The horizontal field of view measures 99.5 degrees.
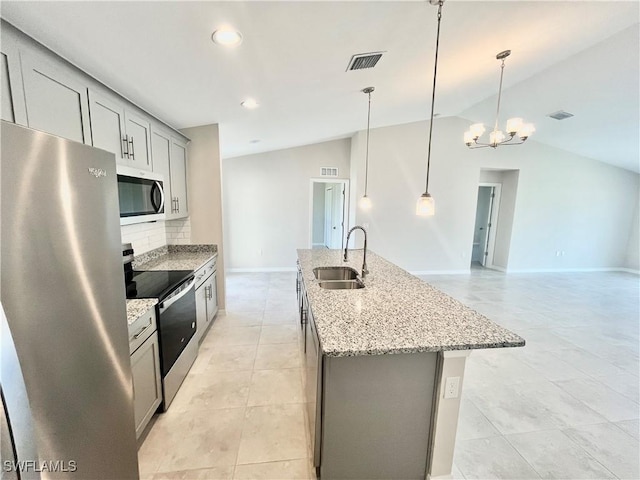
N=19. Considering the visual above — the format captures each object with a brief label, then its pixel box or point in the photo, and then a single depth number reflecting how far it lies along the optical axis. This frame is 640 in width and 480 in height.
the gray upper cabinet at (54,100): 1.28
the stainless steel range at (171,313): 1.93
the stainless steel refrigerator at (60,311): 0.68
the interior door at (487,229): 6.91
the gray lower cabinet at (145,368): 1.59
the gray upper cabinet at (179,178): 2.98
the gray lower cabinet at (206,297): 2.80
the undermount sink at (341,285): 2.36
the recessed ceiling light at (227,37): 1.51
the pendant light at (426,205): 1.98
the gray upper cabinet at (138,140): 2.17
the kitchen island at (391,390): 1.31
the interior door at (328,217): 7.62
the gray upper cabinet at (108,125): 1.75
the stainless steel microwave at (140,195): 1.98
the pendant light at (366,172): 3.03
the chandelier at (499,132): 2.95
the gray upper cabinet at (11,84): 1.14
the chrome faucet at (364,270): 2.45
